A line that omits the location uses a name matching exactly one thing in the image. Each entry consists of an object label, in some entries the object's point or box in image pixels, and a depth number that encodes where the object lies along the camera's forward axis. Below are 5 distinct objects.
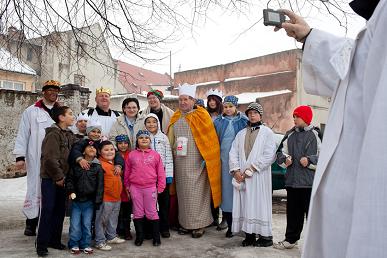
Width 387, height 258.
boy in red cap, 4.50
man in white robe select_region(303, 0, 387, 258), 1.01
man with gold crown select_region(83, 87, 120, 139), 5.24
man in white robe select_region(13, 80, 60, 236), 4.84
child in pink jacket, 4.63
